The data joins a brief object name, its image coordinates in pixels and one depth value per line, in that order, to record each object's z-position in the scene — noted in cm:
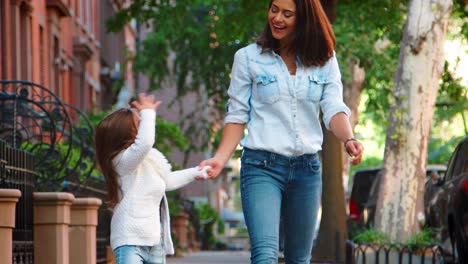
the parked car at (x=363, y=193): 2583
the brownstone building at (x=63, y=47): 2469
